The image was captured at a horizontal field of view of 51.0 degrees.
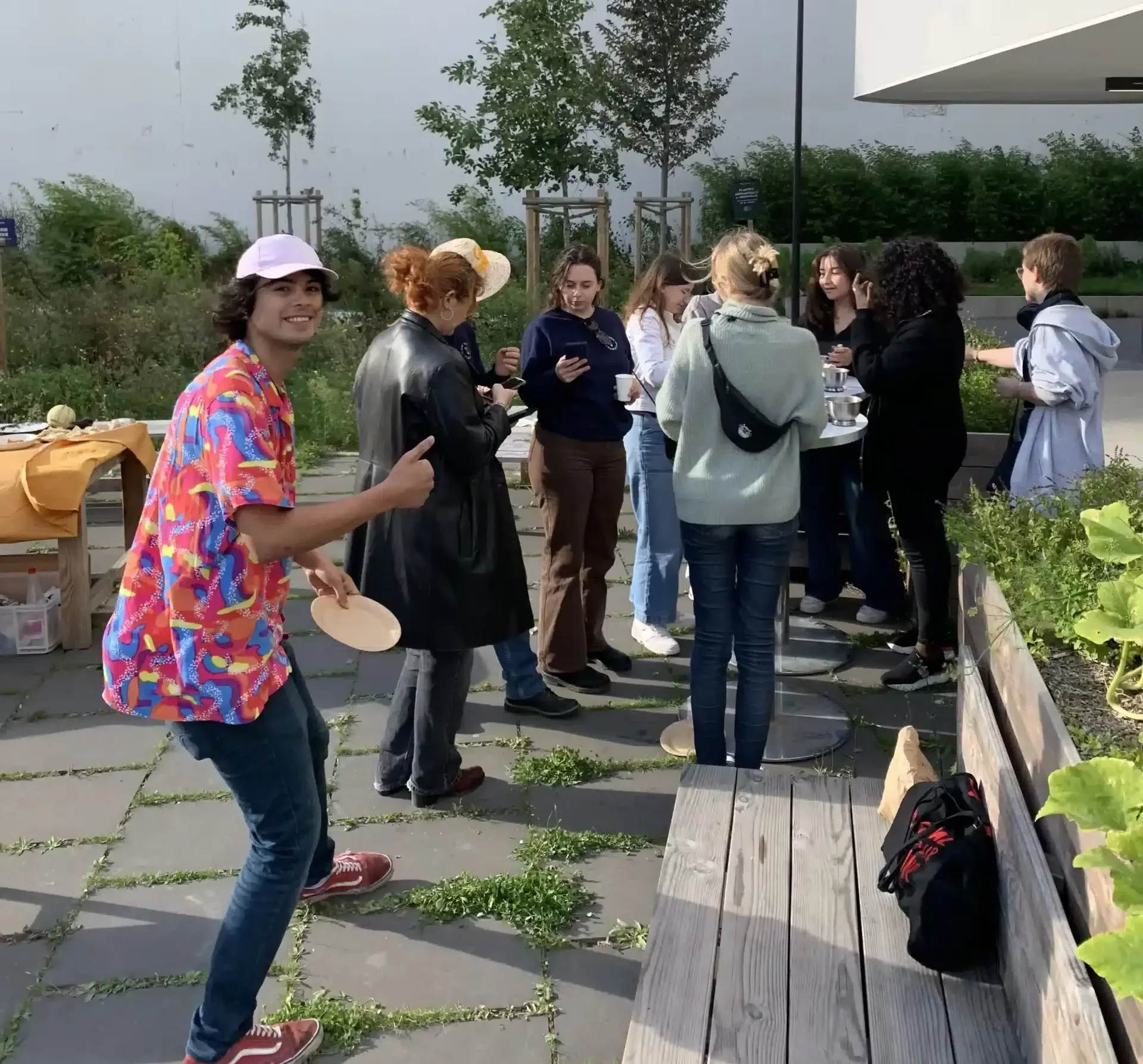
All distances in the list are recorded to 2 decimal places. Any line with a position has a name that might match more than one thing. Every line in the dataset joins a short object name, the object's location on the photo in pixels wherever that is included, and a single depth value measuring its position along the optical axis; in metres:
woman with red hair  3.26
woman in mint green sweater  3.35
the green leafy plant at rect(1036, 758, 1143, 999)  1.47
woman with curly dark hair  4.29
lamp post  7.45
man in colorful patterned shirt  2.09
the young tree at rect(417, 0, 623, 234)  12.71
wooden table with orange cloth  4.84
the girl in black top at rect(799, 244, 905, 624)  5.06
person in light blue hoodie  4.30
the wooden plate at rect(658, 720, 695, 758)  4.03
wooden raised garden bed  1.84
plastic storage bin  5.01
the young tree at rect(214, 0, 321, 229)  13.88
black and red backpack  2.30
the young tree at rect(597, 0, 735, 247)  13.26
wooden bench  2.14
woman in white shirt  4.76
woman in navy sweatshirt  4.34
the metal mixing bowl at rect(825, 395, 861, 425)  4.14
